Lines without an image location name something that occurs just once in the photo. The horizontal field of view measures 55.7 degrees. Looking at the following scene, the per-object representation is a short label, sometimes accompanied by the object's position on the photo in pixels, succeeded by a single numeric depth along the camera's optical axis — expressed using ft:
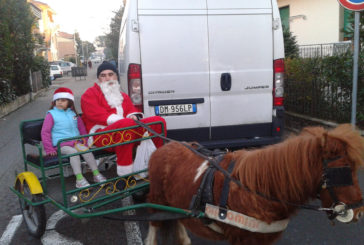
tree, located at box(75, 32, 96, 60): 308.65
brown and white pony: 6.70
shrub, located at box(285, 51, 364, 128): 23.17
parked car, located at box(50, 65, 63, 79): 122.05
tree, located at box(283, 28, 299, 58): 45.29
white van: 16.44
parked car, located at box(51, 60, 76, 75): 150.91
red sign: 17.19
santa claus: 12.02
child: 12.42
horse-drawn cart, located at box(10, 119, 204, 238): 10.63
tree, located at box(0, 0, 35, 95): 40.47
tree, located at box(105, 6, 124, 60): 102.42
